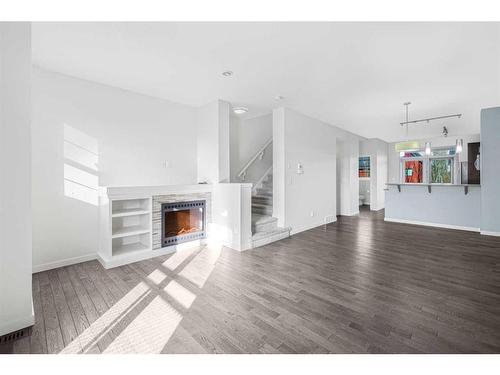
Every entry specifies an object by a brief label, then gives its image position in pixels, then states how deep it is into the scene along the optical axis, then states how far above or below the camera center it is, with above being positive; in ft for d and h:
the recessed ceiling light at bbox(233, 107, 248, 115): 15.51 +5.27
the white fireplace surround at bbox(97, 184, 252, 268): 10.91 -1.68
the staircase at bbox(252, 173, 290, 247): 14.37 -2.19
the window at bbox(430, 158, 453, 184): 27.84 +1.97
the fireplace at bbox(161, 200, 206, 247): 12.52 -1.99
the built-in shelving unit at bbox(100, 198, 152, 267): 10.70 -2.15
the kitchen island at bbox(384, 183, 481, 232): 17.84 -1.57
